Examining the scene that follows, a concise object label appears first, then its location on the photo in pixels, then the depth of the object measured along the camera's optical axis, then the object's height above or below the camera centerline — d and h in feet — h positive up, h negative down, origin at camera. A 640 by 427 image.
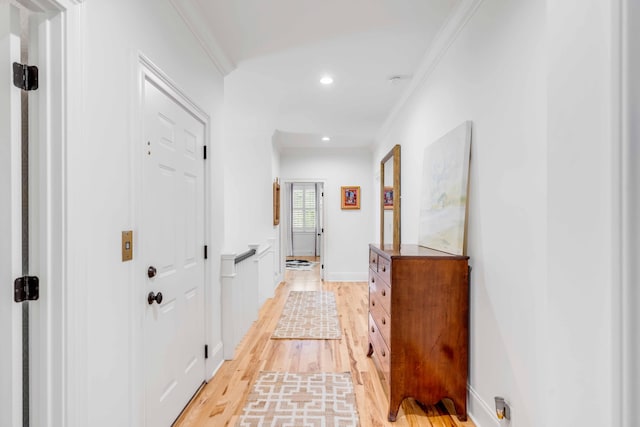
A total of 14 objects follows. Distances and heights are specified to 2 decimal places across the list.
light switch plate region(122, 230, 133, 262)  4.67 -0.45
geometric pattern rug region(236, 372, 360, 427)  6.23 -3.90
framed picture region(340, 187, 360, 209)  19.45 +0.93
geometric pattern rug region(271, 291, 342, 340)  10.75 -3.95
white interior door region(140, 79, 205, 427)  5.32 -0.71
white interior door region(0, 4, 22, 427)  3.41 -0.01
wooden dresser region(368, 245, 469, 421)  6.17 -2.21
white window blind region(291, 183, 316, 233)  30.53 +0.19
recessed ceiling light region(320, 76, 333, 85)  9.78 +4.03
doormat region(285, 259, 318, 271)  24.21 -4.01
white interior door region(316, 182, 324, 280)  19.47 -1.95
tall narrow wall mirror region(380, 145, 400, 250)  11.76 +0.61
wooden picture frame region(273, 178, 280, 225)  16.90 +0.59
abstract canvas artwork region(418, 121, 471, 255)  6.31 +0.44
